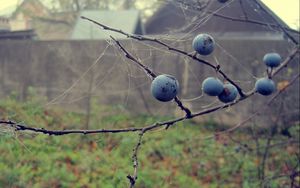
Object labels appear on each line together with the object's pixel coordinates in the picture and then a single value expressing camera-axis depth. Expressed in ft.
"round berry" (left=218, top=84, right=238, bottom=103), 0.78
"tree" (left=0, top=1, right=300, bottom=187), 0.60
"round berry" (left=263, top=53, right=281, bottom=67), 0.96
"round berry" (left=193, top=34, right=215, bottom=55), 0.73
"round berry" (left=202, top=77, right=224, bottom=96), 0.75
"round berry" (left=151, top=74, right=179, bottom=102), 0.61
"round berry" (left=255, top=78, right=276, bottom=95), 0.83
